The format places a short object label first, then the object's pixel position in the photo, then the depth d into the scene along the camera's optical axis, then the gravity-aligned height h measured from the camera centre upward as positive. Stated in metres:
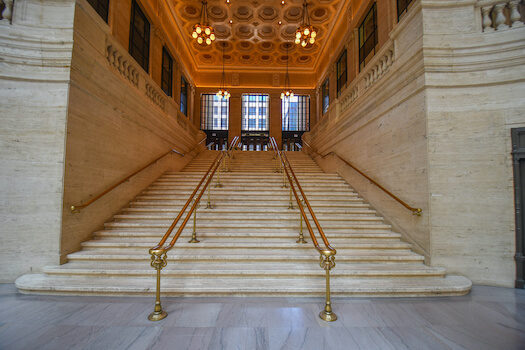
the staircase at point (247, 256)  3.56 -1.16
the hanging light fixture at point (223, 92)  14.08 +5.65
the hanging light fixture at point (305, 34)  8.48 +5.52
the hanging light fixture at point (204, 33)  8.59 +5.61
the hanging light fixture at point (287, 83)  13.37 +7.28
